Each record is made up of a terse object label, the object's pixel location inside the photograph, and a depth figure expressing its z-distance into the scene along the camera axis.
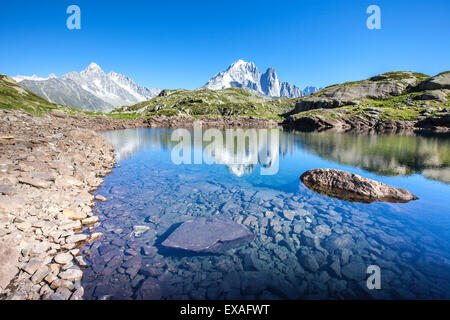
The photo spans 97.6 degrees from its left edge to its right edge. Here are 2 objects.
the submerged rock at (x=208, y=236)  9.45
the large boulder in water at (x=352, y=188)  14.93
